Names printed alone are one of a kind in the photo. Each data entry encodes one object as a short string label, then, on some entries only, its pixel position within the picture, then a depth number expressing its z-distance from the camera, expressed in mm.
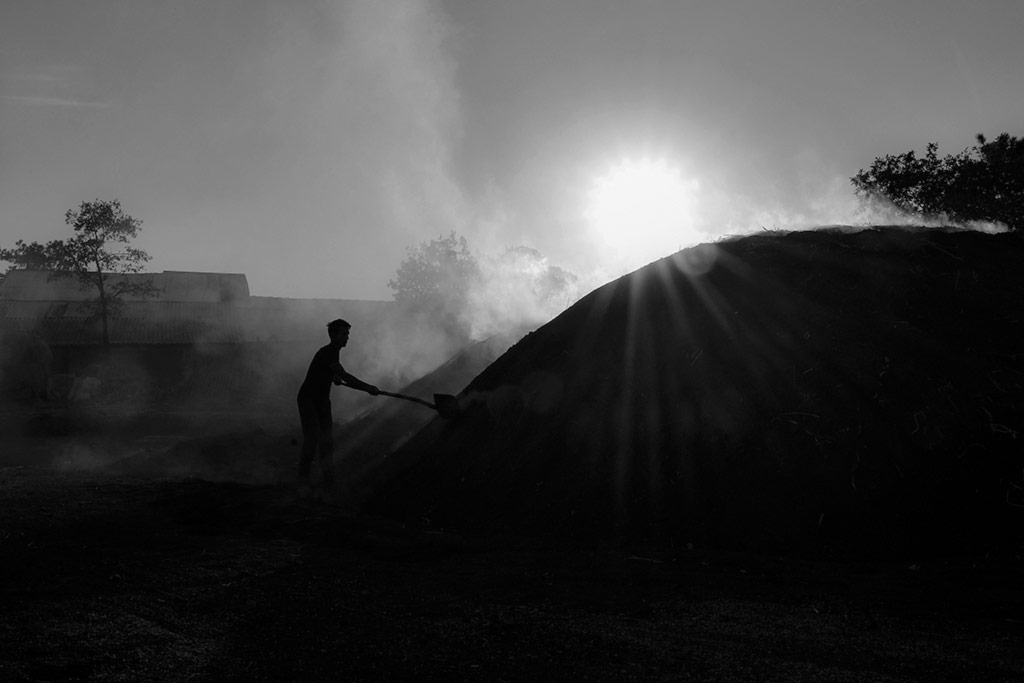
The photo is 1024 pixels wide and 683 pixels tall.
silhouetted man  8508
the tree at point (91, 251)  30250
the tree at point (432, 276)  43500
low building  29656
